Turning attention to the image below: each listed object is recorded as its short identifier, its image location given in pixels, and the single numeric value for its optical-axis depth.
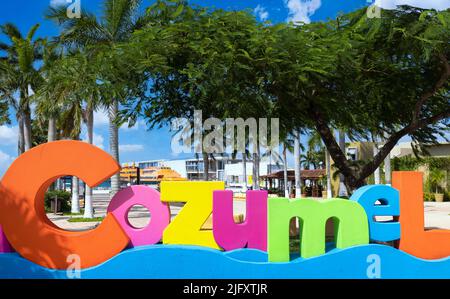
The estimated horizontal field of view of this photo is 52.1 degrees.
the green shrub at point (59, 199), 29.66
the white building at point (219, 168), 73.81
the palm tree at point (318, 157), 37.92
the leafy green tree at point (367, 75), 9.61
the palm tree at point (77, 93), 11.09
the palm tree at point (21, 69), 25.08
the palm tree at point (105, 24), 21.22
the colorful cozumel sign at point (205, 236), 8.09
